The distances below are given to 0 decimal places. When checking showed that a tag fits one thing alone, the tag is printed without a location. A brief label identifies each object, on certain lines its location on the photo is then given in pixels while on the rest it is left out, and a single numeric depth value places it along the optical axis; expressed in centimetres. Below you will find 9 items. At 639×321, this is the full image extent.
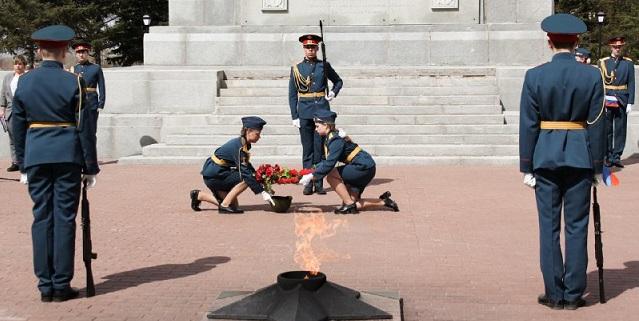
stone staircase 1716
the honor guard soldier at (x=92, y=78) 1563
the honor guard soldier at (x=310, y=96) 1380
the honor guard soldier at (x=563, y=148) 680
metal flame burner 595
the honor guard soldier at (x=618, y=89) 1623
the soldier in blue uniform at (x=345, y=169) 1112
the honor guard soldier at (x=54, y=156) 704
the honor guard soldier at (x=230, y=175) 1090
